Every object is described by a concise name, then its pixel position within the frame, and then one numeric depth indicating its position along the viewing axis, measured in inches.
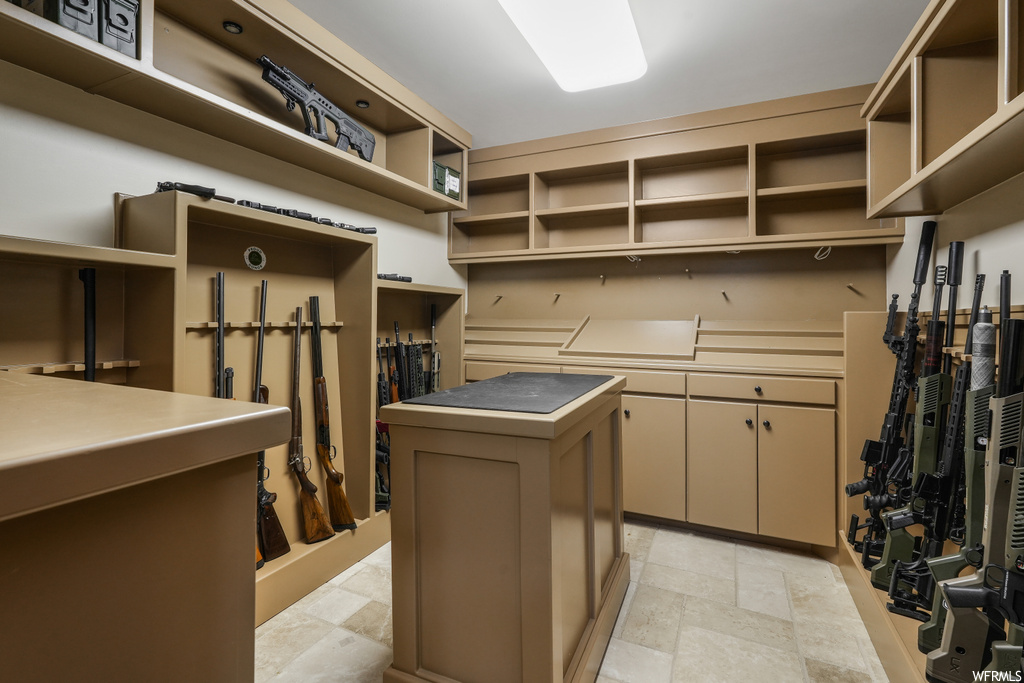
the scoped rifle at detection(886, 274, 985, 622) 59.6
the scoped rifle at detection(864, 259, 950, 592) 65.9
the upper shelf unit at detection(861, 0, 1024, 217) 45.5
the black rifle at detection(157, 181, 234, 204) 63.3
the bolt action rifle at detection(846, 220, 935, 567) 75.8
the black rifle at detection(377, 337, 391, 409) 104.1
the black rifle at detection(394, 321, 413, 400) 112.7
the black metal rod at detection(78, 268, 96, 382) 59.3
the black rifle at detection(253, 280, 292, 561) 75.1
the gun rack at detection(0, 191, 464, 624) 58.6
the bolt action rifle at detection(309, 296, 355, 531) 88.3
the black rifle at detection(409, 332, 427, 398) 115.1
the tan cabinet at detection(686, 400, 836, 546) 95.6
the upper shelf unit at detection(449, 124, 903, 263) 109.5
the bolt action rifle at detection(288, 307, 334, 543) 84.0
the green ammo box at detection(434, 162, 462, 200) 119.3
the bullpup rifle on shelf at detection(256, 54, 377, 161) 78.9
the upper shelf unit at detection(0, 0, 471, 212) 56.2
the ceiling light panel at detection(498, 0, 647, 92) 66.7
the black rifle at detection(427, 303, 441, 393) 123.4
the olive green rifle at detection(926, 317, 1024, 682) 45.3
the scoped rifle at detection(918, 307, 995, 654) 52.4
